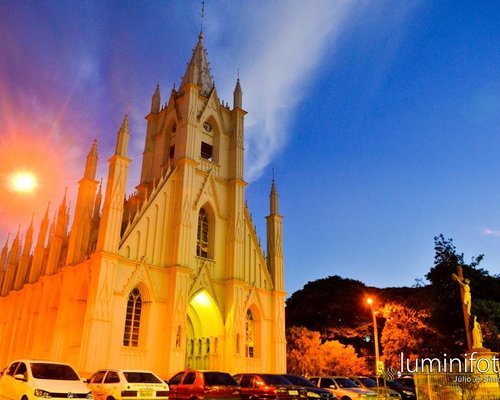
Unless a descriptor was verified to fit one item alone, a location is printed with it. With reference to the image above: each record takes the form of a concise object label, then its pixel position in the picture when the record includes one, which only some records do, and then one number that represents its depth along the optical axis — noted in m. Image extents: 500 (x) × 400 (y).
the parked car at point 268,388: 16.22
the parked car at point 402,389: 23.06
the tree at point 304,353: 37.94
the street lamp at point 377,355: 20.99
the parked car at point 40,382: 11.80
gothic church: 24.94
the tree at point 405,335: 32.28
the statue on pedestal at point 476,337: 20.99
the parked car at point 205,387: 16.03
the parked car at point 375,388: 19.73
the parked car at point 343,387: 19.14
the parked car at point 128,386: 14.68
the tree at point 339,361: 38.38
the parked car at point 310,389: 16.42
